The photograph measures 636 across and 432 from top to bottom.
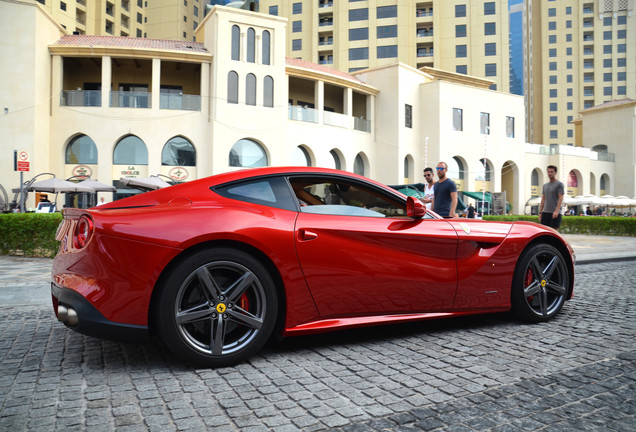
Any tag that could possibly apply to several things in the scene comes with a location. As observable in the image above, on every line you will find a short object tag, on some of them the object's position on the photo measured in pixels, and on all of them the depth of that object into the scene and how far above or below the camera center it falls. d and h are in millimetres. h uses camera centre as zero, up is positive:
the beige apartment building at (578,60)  77000 +28369
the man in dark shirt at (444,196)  7676 +459
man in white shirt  8773 +666
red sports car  2865 -276
